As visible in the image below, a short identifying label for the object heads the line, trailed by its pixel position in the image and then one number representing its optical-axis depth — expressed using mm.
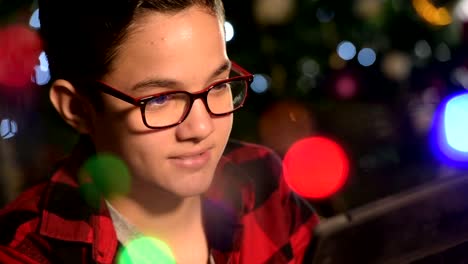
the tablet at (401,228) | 825
